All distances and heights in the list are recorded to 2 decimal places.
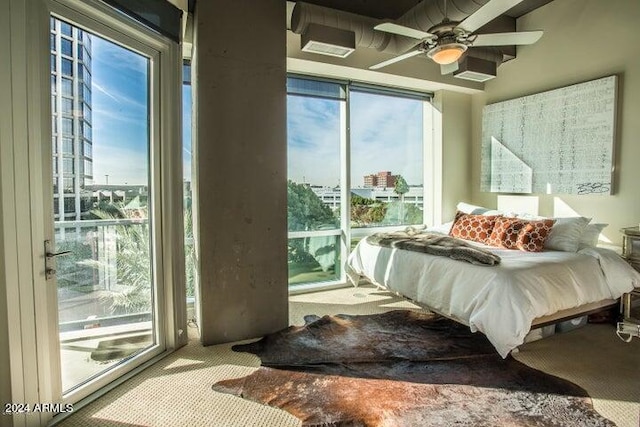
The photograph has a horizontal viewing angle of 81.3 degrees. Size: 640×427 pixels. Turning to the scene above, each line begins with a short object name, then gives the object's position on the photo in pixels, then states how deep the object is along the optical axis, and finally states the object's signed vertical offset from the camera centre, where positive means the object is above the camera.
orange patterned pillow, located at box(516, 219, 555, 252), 3.44 -0.34
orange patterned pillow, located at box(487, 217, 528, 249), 3.60 -0.33
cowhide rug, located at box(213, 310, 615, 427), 2.05 -1.17
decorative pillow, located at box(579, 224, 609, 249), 3.44 -0.33
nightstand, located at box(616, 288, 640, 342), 3.20 -0.95
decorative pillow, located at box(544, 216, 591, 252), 3.37 -0.32
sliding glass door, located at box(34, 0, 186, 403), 2.12 +0.02
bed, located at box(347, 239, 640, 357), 2.56 -0.67
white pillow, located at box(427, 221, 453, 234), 4.46 -0.35
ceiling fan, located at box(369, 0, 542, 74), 2.54 +1.18
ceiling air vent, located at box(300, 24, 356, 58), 3.43 +1.50
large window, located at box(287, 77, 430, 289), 4.48 +0.42
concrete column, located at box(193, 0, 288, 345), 2.92 +0.29
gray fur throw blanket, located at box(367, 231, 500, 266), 2.97 -0.42
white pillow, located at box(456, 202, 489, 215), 4.50 -0.11
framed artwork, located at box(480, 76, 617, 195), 3.72 +0.66
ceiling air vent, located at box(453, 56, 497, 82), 4.00 +1.43
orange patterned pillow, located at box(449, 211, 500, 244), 3.93 -0.30
